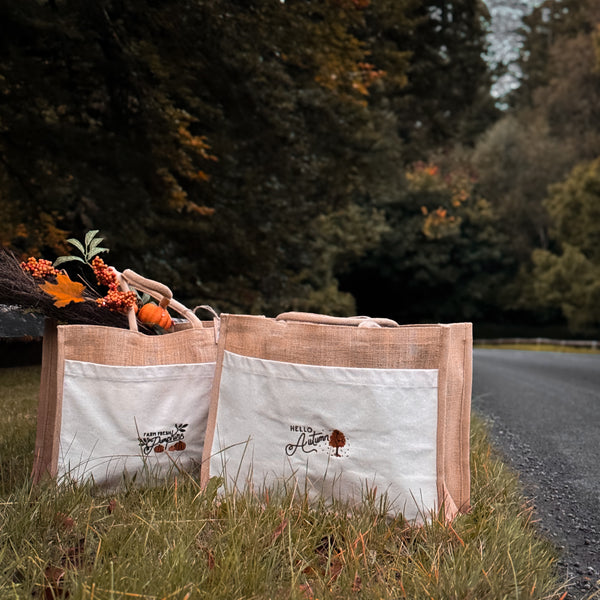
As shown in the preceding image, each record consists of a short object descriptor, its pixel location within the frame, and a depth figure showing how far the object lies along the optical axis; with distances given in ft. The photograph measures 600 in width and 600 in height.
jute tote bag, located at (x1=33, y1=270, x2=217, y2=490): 8.64
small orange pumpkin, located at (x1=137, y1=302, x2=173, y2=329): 9.82
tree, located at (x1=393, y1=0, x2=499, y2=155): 44.42
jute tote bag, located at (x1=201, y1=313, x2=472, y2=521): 7.68
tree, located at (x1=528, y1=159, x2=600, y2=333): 79.36
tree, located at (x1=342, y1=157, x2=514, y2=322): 102.83
